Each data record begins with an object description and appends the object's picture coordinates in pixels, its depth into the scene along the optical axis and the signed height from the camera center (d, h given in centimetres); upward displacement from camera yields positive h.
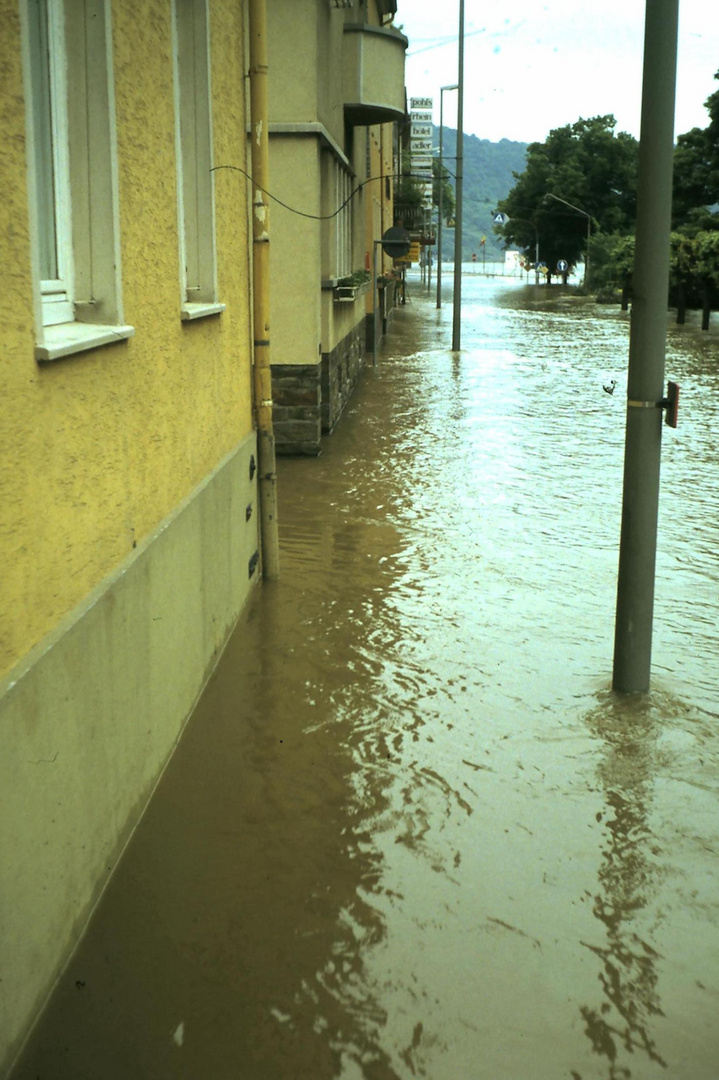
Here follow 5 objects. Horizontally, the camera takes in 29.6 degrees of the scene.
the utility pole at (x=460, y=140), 3042 +240
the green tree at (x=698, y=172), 4994 +274
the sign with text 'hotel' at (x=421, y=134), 5475 +464
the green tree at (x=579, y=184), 8944 +419
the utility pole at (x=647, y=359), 579 -48
